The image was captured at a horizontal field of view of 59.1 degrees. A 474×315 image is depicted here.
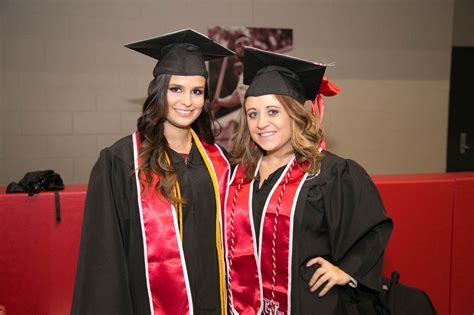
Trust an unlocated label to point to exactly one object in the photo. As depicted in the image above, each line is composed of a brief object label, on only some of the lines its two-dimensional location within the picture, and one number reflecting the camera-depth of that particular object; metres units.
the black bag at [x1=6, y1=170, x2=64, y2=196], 2.06
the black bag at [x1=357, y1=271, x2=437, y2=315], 1.91
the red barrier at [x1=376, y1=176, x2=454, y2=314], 2.38
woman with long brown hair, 1.58
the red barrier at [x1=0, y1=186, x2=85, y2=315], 2.06
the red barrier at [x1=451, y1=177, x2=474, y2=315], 2.46
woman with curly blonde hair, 1.62
